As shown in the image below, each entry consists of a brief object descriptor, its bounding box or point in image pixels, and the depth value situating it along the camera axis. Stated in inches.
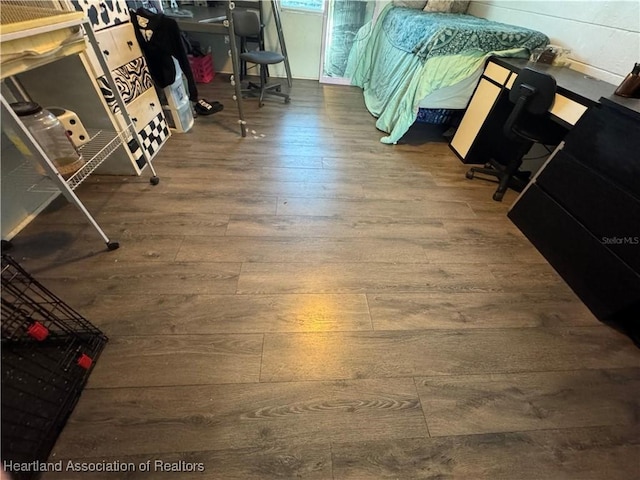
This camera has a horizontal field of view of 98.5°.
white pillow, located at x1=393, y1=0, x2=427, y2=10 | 120.4
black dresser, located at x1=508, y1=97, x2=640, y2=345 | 47.9
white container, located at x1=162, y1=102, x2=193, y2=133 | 92.8
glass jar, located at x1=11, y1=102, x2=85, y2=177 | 47.6
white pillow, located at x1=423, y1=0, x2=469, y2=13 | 116.6
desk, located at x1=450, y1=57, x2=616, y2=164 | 59.0
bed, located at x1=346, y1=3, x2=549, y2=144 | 80.5
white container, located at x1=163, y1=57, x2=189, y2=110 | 87.2
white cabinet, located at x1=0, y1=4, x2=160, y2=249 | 41.0
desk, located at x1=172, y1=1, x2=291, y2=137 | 77.2
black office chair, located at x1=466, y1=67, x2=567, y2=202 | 62.4
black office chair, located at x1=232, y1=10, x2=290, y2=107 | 109.7
